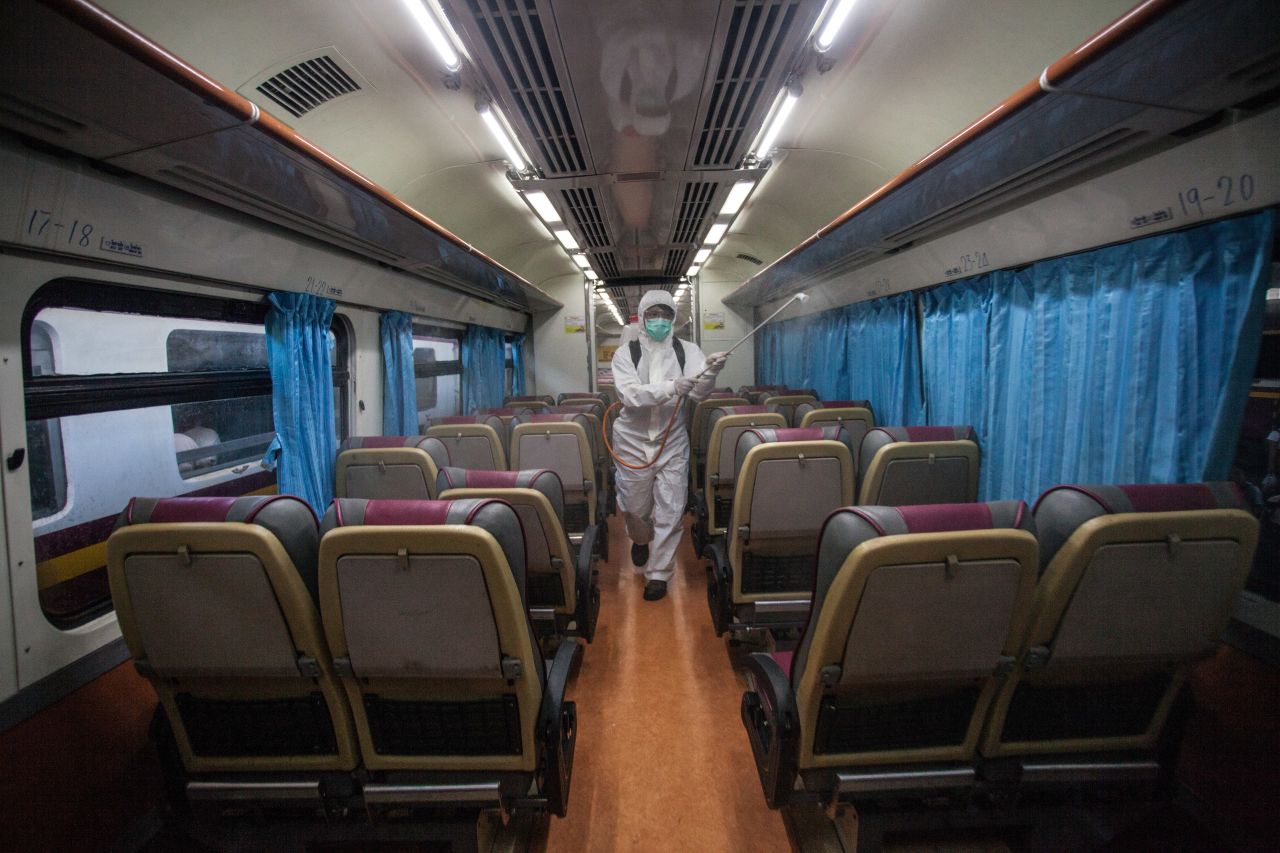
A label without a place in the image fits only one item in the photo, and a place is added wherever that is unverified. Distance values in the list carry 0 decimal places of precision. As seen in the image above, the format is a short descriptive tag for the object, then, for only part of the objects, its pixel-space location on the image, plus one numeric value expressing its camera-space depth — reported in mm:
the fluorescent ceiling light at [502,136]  3279
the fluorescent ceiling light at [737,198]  4228
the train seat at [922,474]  2617
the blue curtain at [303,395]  3410
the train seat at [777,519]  2477
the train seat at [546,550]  2100
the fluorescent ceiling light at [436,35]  2273
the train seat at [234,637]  1305
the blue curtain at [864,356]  5035
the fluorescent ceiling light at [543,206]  4375
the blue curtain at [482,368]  7629
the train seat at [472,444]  3771
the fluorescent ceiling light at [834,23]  2280
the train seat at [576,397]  7661
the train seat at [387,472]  2992
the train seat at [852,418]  4292
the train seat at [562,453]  3695
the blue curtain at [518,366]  10289
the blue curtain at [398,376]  4949
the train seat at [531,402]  6484
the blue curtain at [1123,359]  2061
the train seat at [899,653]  1233
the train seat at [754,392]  7406
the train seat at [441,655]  1297
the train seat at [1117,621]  1251
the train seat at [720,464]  3582
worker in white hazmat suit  3871
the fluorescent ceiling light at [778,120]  2930
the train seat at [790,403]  5500
